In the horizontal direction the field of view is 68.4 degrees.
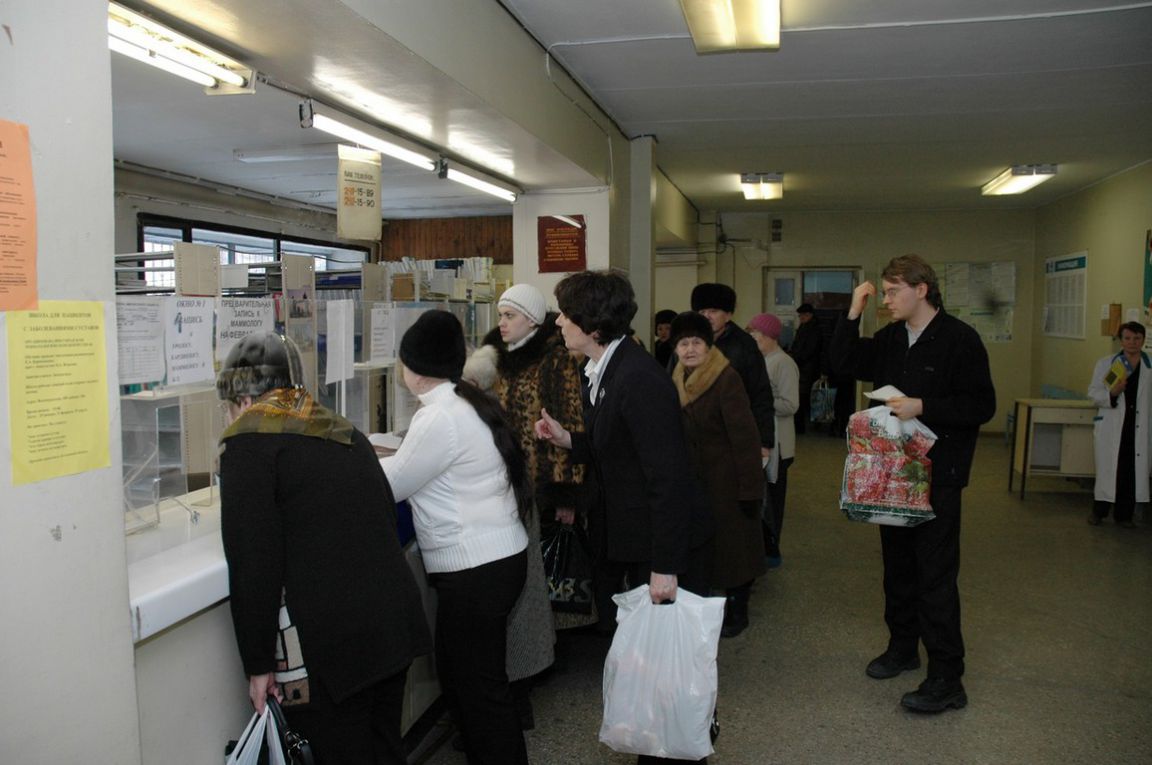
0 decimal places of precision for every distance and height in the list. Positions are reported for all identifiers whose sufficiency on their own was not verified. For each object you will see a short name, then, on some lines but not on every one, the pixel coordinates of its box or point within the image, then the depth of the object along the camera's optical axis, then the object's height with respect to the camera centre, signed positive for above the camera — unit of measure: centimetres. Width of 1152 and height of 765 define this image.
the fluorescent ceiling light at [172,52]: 256 +88
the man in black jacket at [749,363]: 397 -19
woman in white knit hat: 301 -23
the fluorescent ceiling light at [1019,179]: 752 +135
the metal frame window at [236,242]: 722 +78
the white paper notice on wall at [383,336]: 329 -6
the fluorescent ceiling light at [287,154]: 620 +123
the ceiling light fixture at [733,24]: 335 +124
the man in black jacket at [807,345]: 1025 -26
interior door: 1113 +39
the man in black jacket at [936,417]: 293 -32
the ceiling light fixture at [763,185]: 799 +134
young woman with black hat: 220 -52
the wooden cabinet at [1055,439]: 668 -91
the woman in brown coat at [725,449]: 336 -50
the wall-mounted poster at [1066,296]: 856 +32
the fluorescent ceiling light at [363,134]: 352 +86
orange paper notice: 121 +14
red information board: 550 +50
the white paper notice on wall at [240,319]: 232 +0
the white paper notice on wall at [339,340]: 292 -7
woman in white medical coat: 576 -72
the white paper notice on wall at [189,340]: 212 -5
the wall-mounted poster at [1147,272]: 672 +43
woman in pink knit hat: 458 -45
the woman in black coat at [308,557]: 167 -48
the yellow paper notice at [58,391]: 126 -12
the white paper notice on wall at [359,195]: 362 +54
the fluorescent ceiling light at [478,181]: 480 +86
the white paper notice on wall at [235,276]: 292 +15
